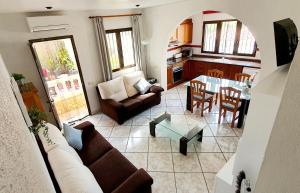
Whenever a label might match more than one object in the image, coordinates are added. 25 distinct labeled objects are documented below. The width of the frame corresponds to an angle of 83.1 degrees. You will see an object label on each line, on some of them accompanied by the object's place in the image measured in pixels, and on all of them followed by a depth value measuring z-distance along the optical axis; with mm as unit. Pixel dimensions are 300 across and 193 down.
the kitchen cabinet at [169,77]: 5922
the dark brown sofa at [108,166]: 2045
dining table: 3762
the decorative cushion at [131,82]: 4868
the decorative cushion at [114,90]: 4473
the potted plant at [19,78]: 3117
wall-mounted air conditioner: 3320
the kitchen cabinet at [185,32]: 6301
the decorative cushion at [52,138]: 2193
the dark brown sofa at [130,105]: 4177
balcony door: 4898
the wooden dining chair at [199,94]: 4132
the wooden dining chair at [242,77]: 4478
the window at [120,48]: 4836
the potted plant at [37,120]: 2205
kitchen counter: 5492
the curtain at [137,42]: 4973
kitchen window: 5656
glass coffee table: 3194
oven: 6283
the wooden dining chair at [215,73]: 4914
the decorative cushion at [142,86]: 4887
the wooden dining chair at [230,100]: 3631
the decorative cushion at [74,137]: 2799
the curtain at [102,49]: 4270
